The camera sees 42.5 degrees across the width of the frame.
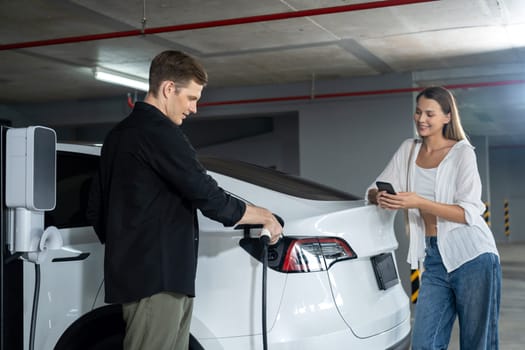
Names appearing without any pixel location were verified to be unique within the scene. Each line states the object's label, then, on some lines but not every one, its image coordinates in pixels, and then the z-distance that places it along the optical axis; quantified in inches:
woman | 118.4
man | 89.0
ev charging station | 77.8
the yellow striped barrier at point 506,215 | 848.9
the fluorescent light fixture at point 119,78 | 338.0
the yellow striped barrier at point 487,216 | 684.9
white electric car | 101.0
